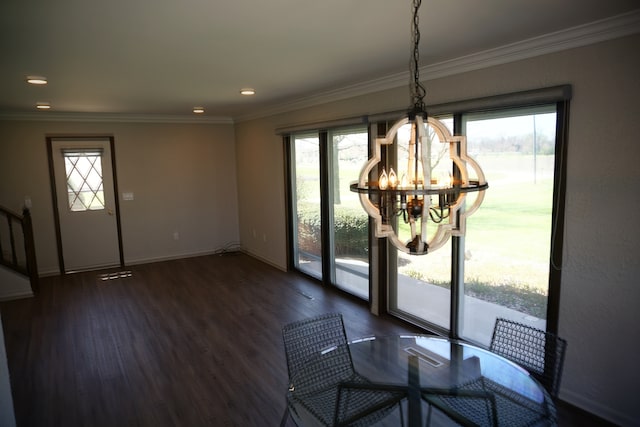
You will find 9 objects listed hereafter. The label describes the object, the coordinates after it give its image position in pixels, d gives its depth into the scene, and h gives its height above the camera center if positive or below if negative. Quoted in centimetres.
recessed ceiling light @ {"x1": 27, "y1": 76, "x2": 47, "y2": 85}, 349 +83
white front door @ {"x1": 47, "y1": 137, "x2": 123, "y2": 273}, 626 -37
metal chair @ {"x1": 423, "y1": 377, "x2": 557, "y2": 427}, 188 -111
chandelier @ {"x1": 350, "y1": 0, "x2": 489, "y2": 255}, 154 -7
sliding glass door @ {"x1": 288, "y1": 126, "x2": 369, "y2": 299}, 482 -47
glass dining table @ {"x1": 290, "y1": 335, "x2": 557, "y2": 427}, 193 -110
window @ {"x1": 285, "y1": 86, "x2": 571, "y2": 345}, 287 -55
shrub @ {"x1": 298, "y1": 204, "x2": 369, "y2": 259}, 482 -73
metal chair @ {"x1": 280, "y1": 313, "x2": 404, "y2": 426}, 198 -110
